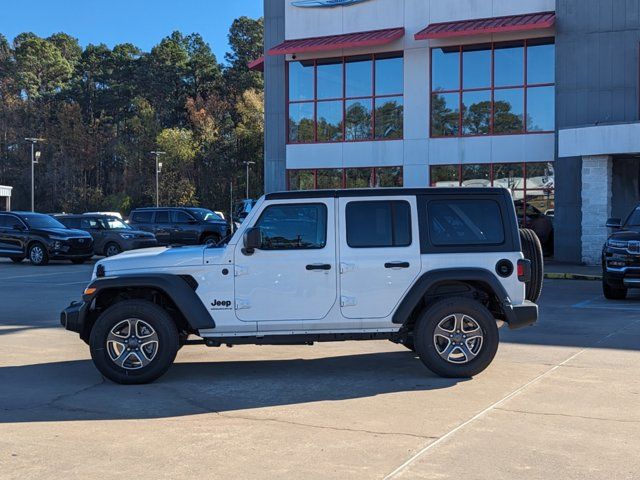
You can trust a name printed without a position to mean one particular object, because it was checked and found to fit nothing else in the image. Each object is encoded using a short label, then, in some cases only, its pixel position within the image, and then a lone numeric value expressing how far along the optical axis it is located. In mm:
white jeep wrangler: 7367
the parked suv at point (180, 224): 27531
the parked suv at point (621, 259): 14070
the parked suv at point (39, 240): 24000
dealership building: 23719
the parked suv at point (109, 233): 26000
